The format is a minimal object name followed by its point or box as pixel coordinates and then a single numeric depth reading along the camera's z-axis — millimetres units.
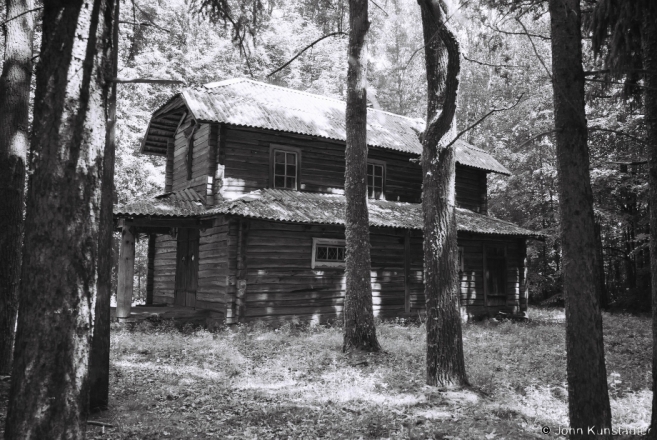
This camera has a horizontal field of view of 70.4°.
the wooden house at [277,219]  13234
